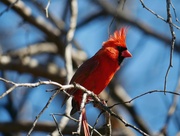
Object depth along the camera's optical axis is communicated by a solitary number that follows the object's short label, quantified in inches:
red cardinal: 314.0
